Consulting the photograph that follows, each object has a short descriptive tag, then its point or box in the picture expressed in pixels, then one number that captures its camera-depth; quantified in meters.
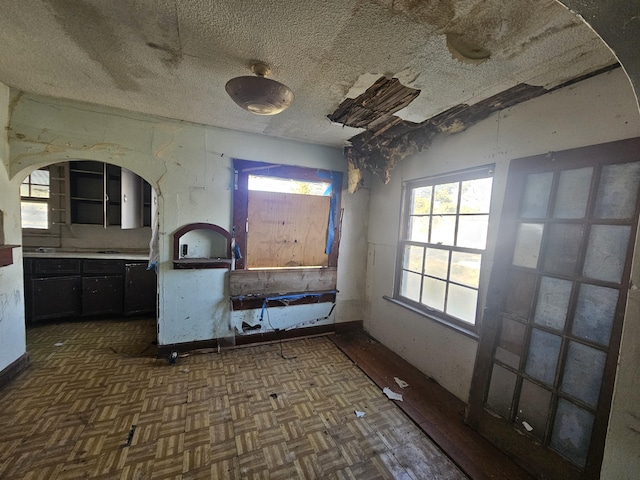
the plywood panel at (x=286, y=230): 3.06
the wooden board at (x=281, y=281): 2.99
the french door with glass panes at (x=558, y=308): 1.38
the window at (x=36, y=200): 3.70
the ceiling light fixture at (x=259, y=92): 1.56
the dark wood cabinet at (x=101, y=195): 3.74
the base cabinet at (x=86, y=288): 3.22
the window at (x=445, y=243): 2.21
